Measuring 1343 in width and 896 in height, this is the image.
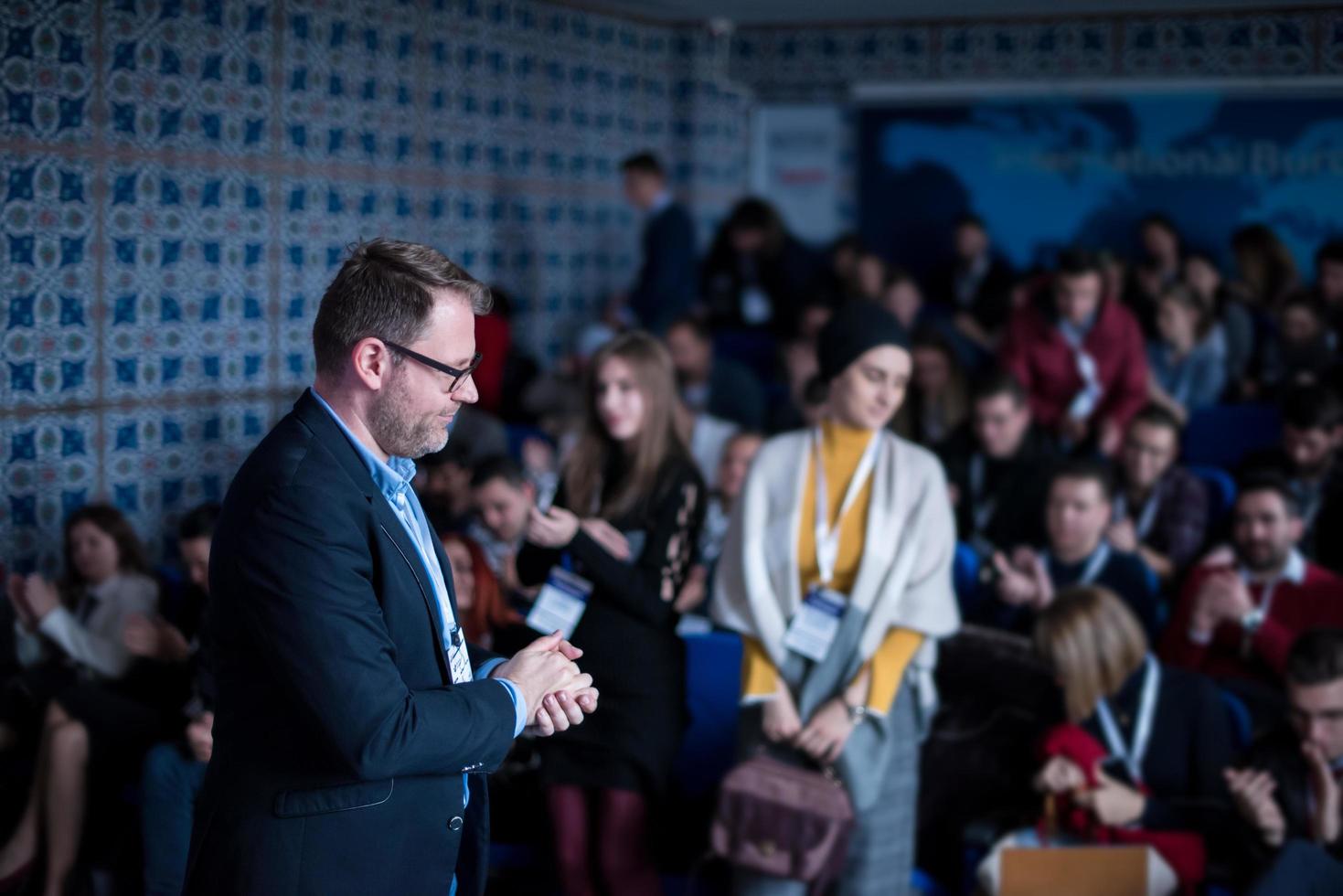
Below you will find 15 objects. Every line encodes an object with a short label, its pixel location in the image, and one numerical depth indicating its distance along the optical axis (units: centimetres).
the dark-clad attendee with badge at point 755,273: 803
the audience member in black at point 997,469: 500
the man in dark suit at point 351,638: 178
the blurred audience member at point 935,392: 572
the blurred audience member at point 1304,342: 620
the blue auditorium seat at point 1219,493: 500
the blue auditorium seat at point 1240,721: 361
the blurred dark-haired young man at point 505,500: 457
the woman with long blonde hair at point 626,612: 340
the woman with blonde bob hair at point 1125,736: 341
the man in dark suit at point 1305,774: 324
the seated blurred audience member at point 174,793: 368
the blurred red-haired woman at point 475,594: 422
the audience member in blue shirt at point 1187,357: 666
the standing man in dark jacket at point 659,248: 743
